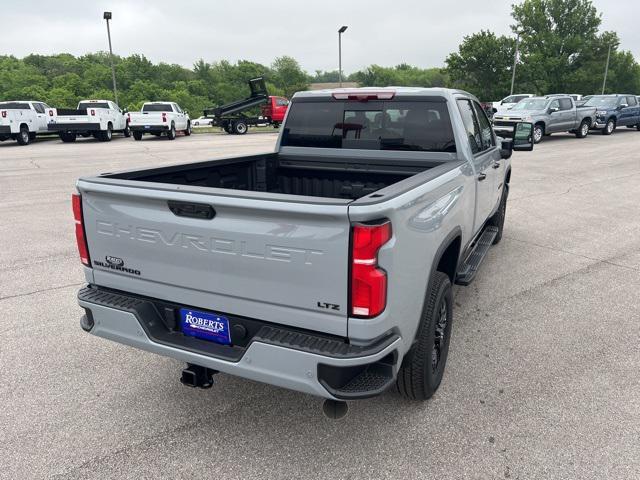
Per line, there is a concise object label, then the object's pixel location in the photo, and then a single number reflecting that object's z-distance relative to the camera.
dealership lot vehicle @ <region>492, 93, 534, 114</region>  28.81
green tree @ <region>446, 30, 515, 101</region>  52.84
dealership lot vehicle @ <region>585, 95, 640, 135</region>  23.70
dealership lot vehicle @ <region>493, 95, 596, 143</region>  19.38
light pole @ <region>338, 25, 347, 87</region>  36.53
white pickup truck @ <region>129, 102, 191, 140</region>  23.88
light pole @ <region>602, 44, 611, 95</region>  59.86
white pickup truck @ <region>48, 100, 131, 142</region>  21.73
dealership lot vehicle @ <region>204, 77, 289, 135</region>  28.39
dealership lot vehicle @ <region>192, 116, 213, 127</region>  42.93
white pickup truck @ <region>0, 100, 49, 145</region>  20.00
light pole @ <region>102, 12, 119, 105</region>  31.44
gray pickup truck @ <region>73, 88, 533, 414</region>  2.23
